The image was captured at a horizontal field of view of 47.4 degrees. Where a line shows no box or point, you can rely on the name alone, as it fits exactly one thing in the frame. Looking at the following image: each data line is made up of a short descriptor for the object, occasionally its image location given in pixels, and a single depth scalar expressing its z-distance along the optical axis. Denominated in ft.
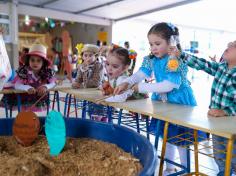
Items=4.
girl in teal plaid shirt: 4.62
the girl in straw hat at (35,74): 7.66
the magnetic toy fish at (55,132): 3.66
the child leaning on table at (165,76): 5.19
